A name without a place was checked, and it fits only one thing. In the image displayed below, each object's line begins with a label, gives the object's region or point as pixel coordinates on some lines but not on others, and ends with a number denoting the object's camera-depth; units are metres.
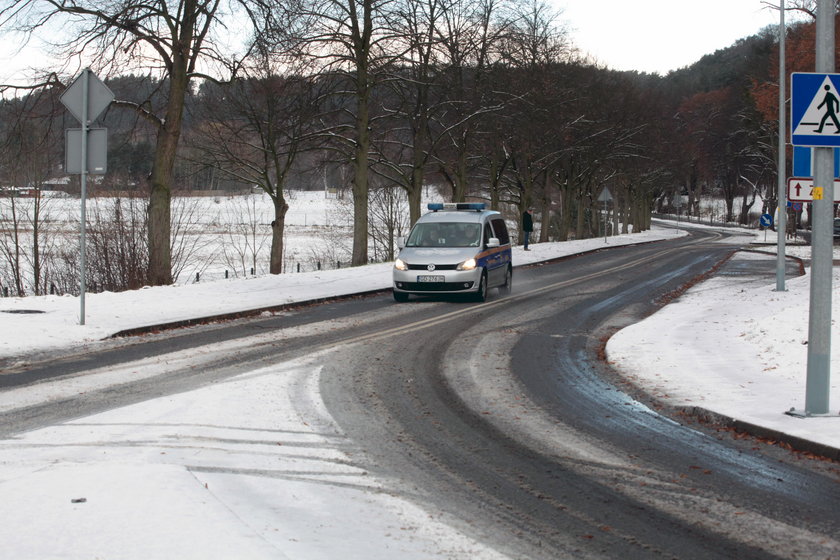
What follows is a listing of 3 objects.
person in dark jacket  39.84
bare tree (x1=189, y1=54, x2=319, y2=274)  25.39
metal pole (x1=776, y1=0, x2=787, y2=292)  19.77
